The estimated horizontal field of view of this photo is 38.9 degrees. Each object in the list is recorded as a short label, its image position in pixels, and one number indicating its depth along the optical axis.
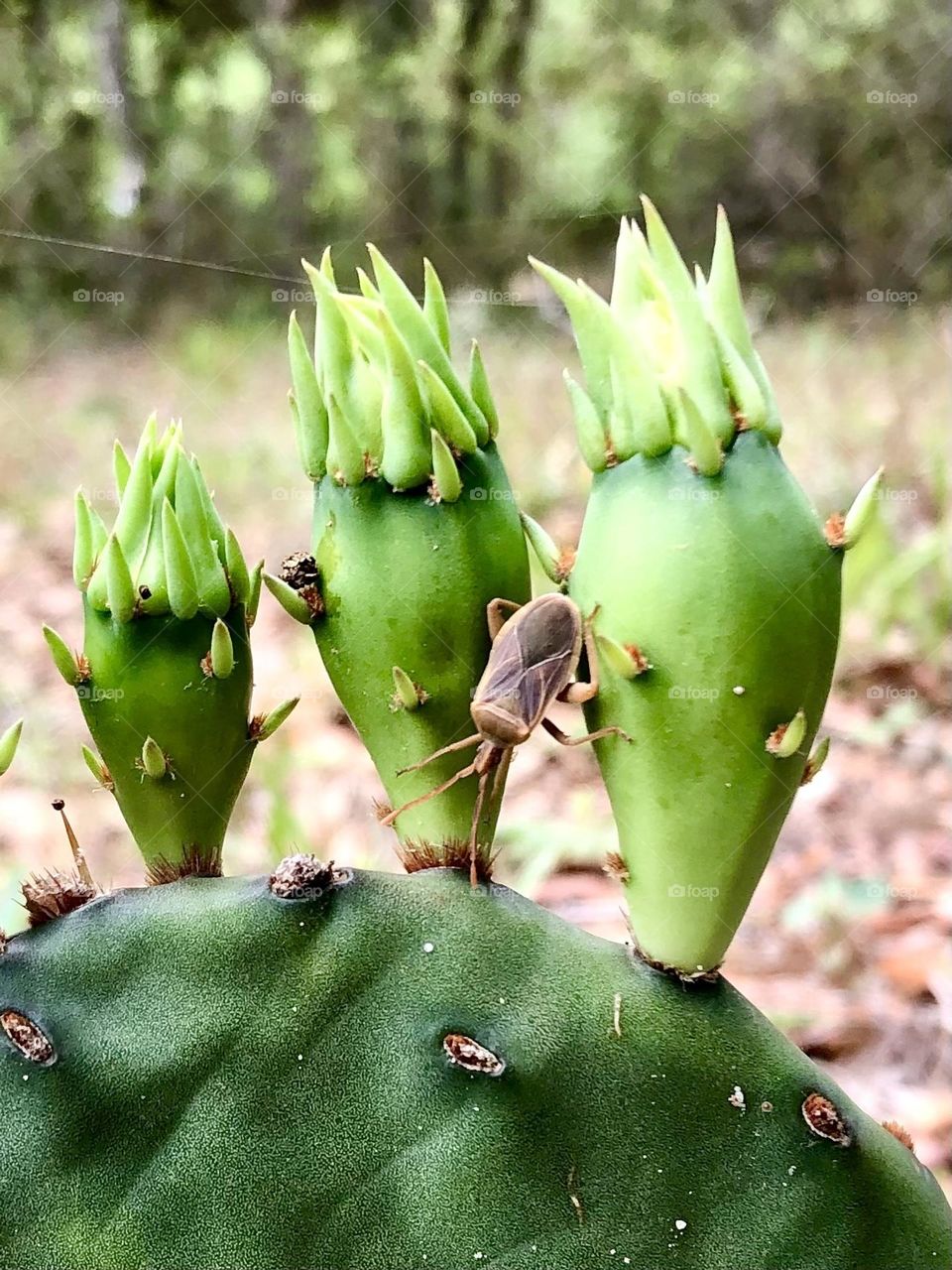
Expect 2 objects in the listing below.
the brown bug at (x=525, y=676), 0.11
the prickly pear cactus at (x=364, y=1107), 0.10
